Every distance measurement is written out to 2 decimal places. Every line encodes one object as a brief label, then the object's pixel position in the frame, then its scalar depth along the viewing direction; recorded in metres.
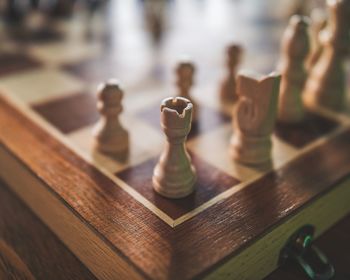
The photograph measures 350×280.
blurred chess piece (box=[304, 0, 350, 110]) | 0.31
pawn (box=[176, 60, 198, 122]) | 0.29
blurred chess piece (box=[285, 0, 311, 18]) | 0.48
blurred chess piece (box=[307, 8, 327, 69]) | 0.33
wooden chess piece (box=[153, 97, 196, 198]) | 0.22
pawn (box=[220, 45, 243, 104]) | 0.33
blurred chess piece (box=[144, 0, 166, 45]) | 0.44
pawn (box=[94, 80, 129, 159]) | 0.27
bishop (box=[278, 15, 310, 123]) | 0.29
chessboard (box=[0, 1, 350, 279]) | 0.22
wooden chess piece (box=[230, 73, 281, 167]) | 0.25
